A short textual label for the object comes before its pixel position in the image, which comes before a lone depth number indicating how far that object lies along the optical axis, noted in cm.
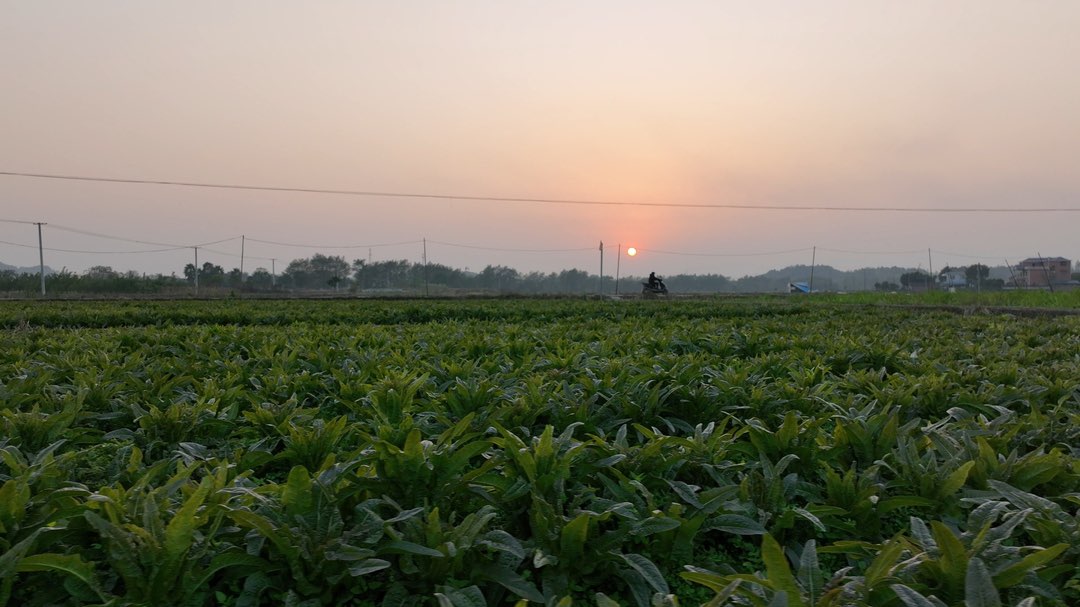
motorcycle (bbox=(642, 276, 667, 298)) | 2642
